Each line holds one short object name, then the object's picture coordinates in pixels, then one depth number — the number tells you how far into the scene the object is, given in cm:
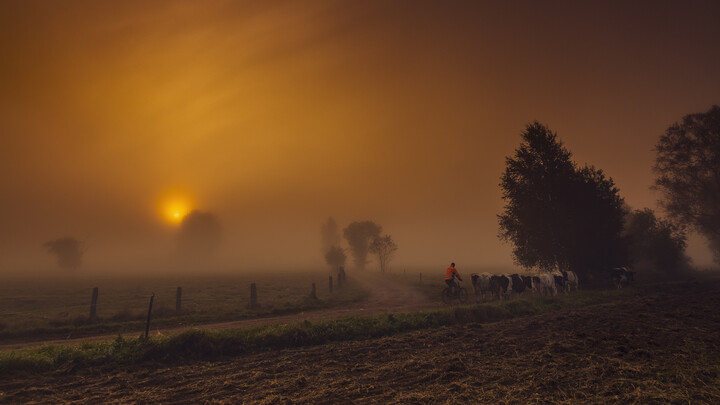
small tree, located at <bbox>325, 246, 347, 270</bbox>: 7125
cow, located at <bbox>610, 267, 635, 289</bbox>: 2402
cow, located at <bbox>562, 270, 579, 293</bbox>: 2311
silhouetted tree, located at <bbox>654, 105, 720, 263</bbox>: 2980
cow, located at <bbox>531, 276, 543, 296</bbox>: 2114
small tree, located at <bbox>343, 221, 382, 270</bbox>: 8606
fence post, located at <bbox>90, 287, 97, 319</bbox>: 1634
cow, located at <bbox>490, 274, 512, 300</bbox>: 2066
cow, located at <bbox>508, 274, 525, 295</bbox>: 2105
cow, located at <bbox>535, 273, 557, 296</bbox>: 2134
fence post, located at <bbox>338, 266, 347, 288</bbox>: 3224
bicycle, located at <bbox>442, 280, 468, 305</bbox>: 2053
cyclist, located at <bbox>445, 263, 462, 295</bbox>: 1958
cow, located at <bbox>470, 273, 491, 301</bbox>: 2077
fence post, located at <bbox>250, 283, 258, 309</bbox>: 1986
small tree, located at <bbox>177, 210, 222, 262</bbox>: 11994
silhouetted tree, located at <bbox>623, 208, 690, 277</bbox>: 3222
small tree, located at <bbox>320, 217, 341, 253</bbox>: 10475
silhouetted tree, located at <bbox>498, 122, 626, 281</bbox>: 2536
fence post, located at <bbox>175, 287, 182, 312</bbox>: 1842
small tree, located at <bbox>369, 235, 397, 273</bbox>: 7508
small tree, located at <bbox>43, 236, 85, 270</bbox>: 8600
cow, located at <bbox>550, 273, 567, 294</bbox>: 2261
